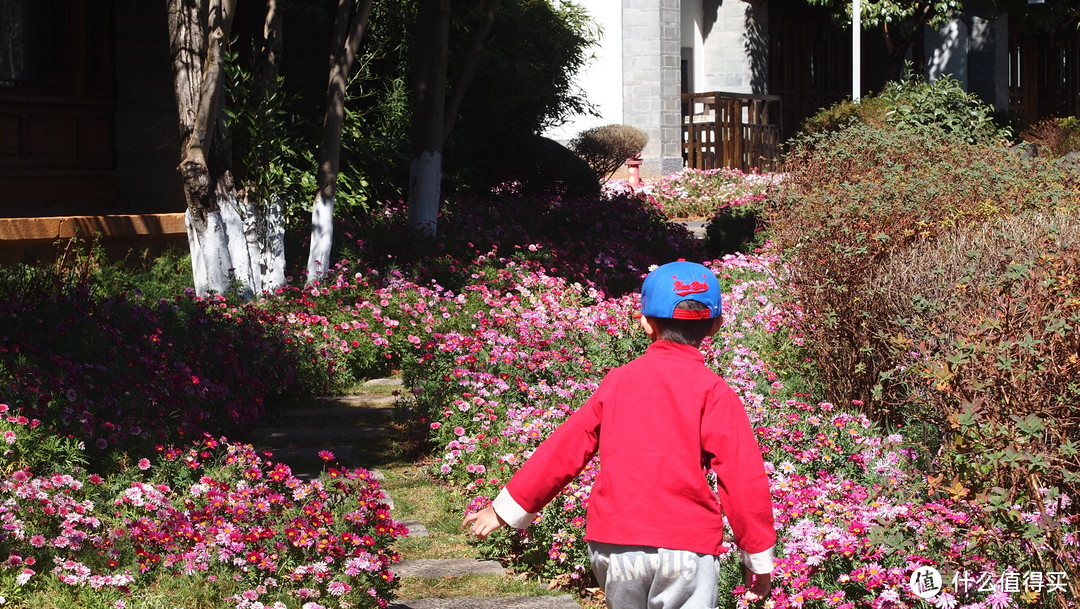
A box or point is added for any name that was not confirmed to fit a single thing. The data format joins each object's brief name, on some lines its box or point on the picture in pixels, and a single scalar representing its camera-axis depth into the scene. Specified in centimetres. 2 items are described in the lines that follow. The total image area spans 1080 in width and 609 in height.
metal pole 2122
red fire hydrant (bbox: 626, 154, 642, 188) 2322
